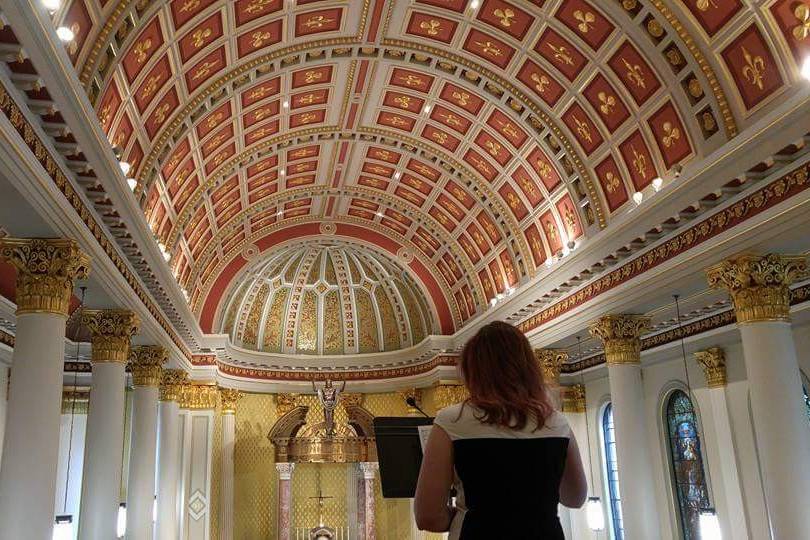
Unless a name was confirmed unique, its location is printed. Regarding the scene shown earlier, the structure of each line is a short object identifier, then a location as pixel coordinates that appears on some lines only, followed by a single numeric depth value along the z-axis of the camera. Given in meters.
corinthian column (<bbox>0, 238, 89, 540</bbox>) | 8.42
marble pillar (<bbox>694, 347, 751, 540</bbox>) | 16.98
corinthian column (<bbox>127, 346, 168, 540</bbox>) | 16.08
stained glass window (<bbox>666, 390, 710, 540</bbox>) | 18.66
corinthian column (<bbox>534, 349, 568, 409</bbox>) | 17.95
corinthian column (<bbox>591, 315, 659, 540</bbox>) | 13.52
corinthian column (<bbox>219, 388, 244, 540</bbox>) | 22.64
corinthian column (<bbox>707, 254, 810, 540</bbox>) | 9.76
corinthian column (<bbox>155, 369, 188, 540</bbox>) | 20.00
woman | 2.74
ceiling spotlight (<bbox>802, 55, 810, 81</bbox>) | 9.30
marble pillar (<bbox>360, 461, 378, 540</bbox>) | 24.02
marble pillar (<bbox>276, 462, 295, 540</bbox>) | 23.72
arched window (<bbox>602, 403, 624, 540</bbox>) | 21.89
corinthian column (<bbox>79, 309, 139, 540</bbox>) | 12.43
